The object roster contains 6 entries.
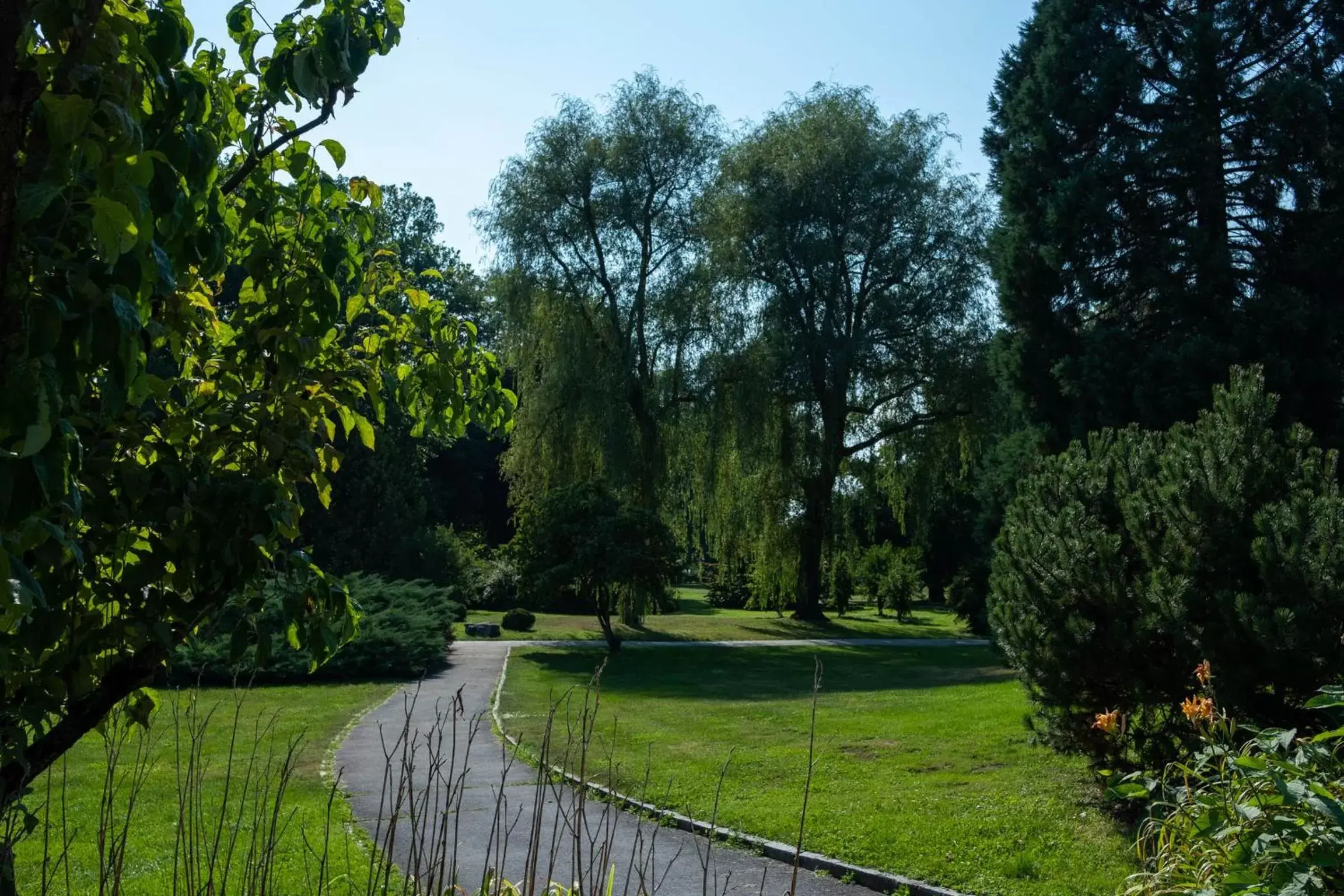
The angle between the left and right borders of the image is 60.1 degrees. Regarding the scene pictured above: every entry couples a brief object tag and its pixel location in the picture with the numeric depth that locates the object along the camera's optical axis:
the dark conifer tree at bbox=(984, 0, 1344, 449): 15.42
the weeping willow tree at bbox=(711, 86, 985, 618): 28.52
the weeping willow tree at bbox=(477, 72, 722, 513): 27.95
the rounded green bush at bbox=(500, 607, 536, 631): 30.50
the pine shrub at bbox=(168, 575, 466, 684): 19.34
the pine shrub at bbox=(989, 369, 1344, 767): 7.18
